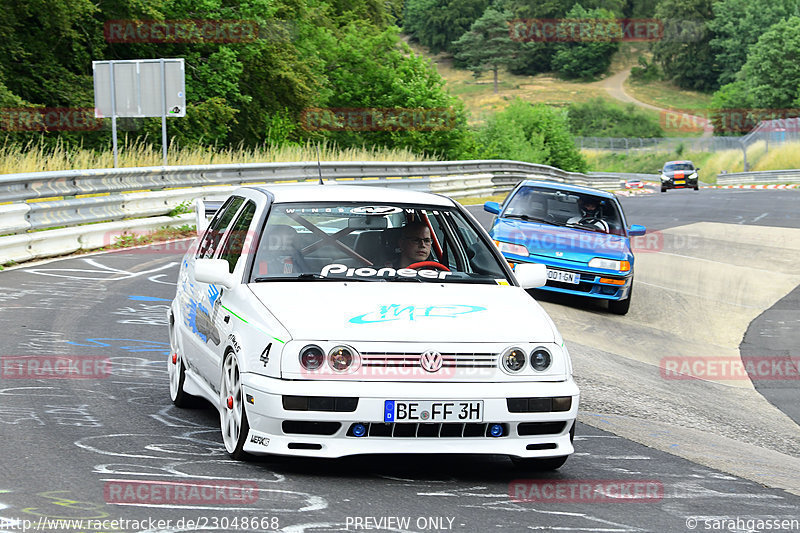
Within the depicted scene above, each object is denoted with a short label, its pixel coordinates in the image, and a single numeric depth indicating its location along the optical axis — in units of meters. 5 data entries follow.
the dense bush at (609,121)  130.25
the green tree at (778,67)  107.50
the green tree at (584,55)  164.25
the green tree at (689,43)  152.62
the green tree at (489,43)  166.80
